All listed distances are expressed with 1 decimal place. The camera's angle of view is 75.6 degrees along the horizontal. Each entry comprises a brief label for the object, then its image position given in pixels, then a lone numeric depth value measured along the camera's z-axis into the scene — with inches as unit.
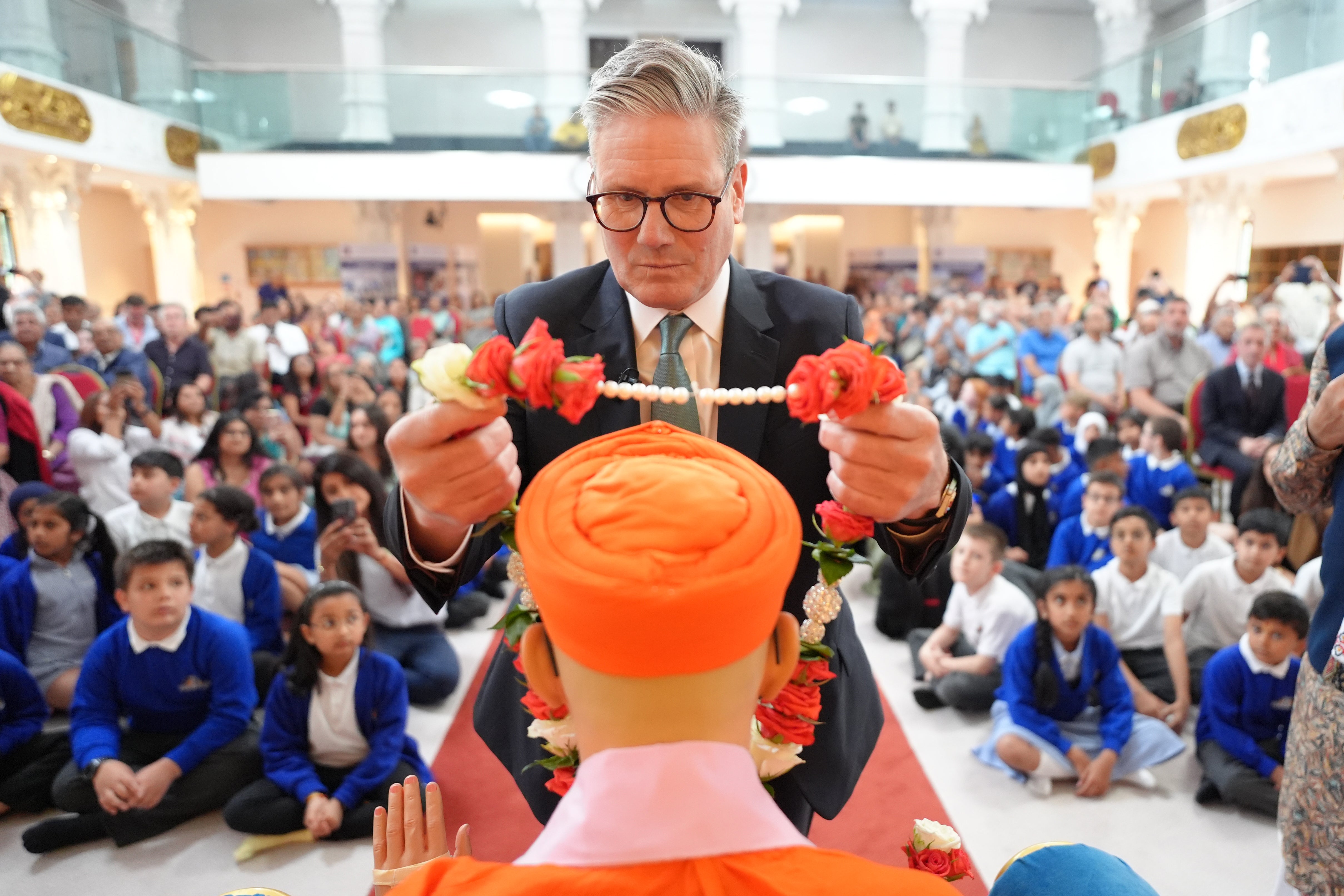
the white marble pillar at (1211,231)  445.4
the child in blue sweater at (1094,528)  157.6
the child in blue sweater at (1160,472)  184.1
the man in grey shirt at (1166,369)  236.8
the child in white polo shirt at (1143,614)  135.3
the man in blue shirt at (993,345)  324.8
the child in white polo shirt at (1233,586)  135.0
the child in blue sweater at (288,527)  162.2
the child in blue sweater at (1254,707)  111.4
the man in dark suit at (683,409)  37.8
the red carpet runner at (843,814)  107.3
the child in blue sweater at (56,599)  131.5
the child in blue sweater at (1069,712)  119.9
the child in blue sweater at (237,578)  140.9
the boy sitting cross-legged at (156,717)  109.2
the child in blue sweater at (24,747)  114.9
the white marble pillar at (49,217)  380.5
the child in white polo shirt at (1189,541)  153.3
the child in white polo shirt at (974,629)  140.6
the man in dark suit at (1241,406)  201.9
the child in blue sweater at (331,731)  110.4
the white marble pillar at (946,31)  595.2
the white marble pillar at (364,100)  501.7
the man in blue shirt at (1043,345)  298.4
